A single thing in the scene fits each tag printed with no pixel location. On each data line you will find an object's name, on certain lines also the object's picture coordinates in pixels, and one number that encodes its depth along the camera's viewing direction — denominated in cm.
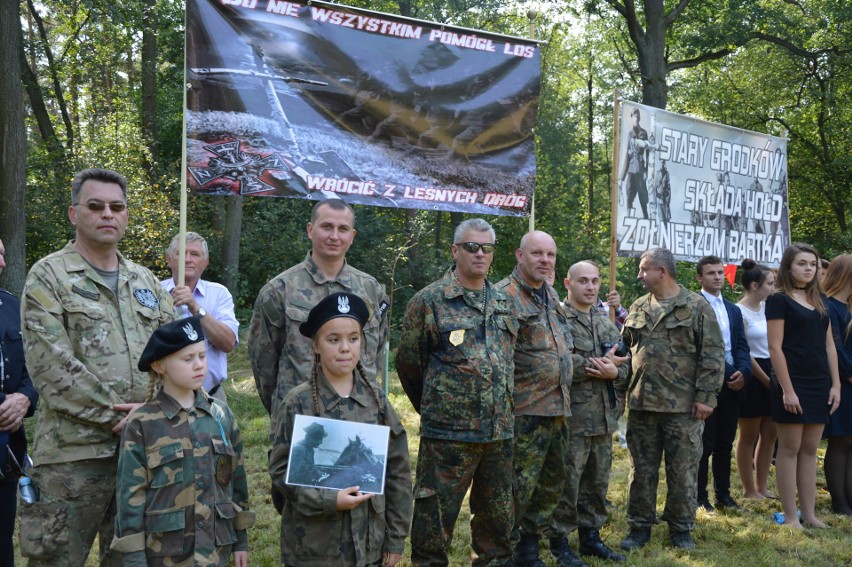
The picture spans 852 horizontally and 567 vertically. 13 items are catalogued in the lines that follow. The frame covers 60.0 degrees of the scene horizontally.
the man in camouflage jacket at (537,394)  485
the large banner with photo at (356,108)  517
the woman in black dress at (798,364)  610
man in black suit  667
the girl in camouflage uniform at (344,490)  325
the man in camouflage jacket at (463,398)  440
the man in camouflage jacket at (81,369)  324
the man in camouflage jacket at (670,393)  558
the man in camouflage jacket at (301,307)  402
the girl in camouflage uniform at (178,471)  293
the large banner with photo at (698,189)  723
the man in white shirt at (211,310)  467
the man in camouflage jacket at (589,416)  531
